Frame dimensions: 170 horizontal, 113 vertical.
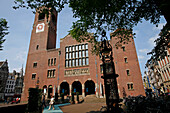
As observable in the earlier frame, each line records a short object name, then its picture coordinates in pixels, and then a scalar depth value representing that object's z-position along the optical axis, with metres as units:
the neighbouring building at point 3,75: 46.52
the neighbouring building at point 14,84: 54.28
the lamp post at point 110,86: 5.98
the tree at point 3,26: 13.51
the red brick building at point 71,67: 22.72
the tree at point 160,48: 5.88
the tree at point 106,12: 7.26
